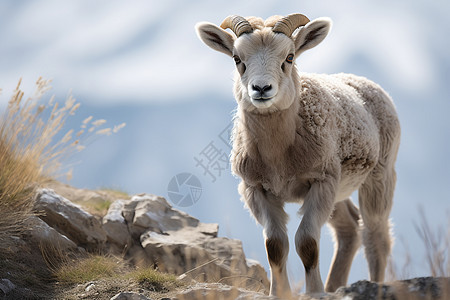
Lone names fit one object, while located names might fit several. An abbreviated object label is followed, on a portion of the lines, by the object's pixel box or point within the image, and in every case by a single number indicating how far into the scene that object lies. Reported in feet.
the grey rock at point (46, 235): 48.49
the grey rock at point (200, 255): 51.90
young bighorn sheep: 37.01
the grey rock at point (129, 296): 32.73
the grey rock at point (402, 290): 24.43
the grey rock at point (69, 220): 53.16
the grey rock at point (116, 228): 56.80
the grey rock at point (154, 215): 58.75
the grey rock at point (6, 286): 39.20
